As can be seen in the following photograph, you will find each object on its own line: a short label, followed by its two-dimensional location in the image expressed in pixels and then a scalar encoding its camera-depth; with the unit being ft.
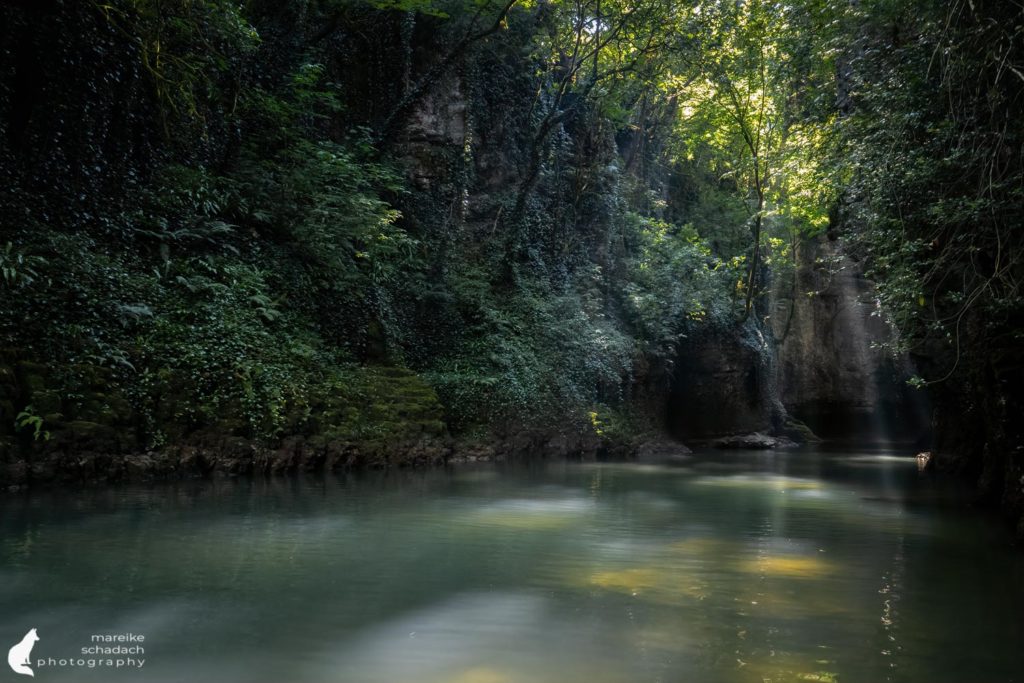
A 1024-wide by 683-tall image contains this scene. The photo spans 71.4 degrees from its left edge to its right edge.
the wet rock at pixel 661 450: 69.62
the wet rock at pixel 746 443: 81.97
